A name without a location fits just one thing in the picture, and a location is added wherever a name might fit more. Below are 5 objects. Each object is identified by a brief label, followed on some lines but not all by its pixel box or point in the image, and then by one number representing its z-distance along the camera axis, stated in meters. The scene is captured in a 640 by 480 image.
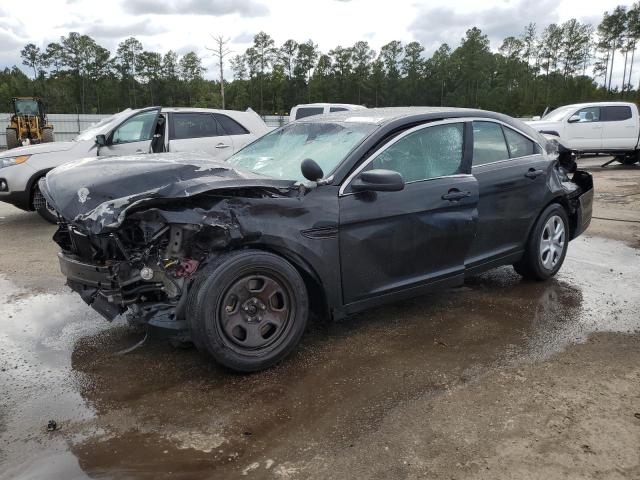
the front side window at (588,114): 16.72
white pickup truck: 16.61
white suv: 7.88
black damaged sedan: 3.23
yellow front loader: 25.35
